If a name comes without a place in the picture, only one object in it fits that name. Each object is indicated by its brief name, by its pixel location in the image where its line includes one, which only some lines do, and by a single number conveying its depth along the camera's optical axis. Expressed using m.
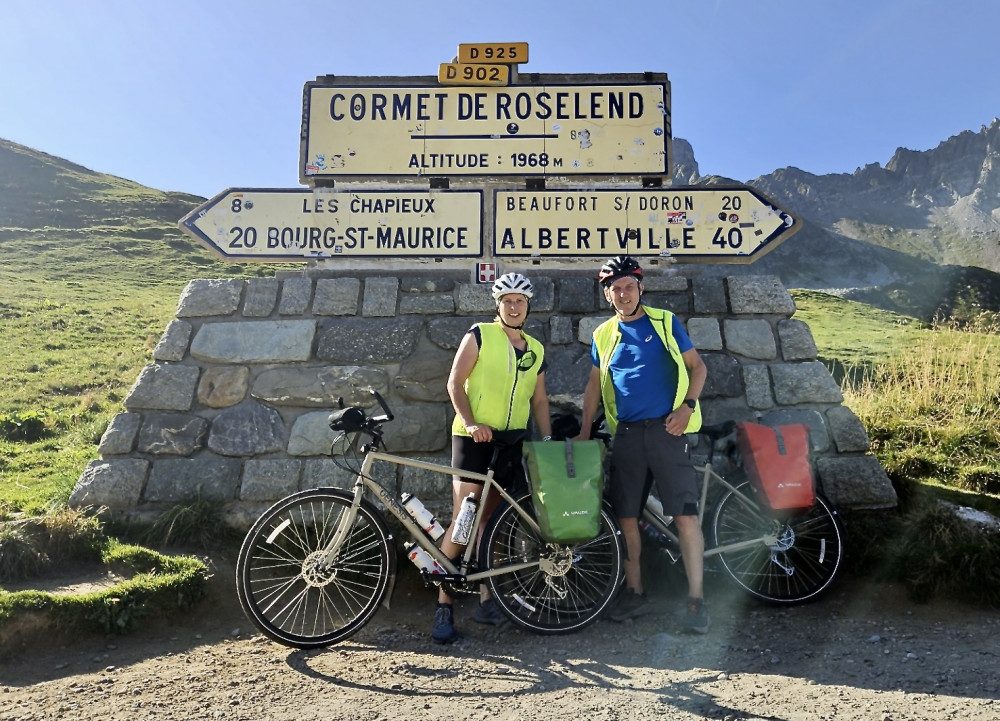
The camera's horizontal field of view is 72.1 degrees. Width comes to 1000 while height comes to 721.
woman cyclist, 3.98
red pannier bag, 4.13
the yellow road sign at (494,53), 5.79
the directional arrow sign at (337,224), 5.54
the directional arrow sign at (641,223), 5.51
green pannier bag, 3.72
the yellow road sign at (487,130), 5.70
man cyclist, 3.99
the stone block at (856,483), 4.88
